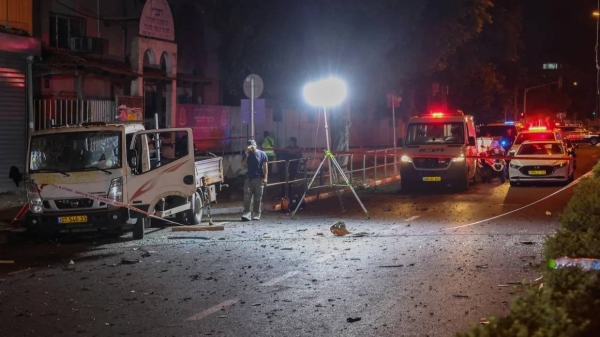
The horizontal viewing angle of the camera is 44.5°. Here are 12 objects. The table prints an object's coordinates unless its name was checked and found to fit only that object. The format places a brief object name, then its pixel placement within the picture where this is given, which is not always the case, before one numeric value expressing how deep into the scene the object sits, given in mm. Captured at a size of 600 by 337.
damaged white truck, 12555
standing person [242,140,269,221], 15602
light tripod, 15477
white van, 20922
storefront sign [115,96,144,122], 20703
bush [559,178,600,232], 6582
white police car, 21594
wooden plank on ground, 14016
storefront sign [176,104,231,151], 24906
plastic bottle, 5016
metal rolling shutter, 18875
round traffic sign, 18047
